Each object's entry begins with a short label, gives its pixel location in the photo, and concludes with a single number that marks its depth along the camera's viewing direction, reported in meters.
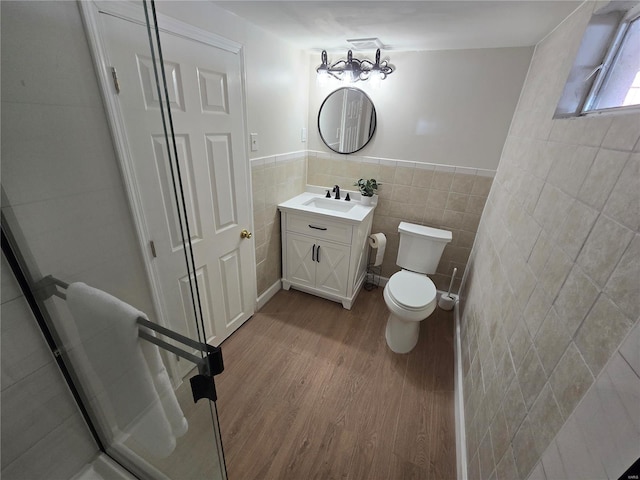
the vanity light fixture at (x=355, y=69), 1.94
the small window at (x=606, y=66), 0.93
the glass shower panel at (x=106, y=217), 0.71
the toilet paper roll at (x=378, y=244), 2.30
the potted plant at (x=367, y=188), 2.28
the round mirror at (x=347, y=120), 2.21
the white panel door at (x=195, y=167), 0.87
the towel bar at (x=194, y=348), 0.73
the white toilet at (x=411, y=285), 1.74
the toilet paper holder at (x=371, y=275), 2.64
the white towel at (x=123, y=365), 0.80
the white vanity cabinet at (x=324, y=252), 2.09
